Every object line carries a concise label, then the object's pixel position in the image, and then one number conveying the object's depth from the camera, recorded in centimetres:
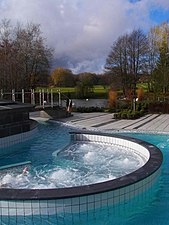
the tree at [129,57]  2608
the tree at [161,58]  2472
